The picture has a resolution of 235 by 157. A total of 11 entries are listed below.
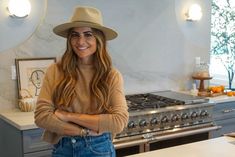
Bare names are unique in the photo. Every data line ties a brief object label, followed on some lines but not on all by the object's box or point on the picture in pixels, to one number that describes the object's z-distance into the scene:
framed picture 3.08
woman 1.84
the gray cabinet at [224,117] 3.66
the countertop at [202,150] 1.94
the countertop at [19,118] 2.58
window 4.95
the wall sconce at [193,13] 4.09
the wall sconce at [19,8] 2.96
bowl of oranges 3.91
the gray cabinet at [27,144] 2.60
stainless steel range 3.03
